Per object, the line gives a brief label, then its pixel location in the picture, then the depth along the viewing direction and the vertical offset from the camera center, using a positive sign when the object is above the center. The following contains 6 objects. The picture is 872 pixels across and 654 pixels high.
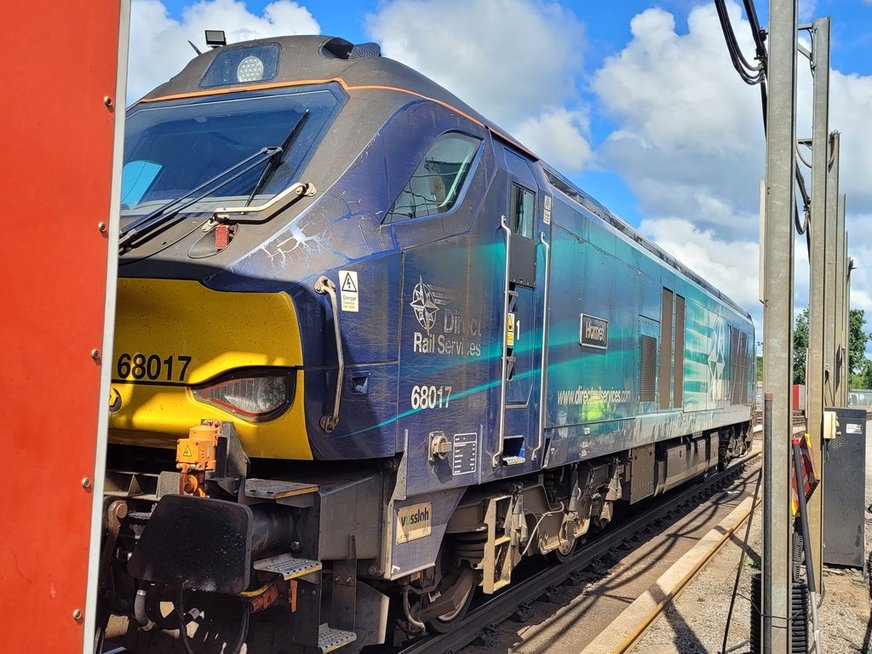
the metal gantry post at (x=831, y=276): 9.38 +1.32
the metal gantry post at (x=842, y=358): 13.55 +0.54
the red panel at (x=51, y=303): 1.65 +0.13
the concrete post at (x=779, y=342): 4.39 +0.24
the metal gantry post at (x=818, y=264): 7.64 +1.19
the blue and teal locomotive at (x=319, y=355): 3.66 +0.09
